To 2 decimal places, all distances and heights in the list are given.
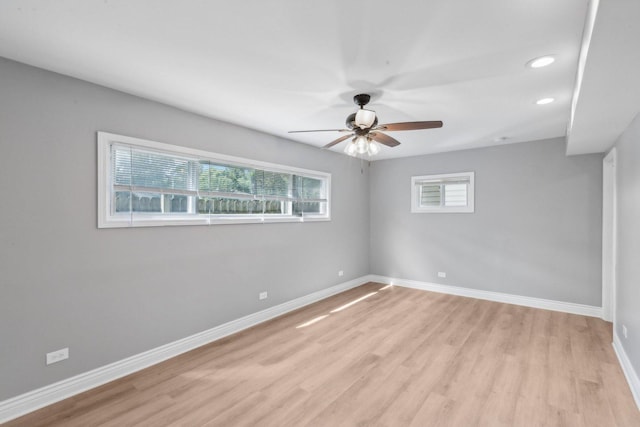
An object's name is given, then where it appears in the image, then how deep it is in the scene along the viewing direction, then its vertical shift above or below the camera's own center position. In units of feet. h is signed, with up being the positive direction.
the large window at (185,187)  8.96 +0.94
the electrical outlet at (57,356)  7.69 -3.74
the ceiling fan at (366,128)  8.94 +2.62
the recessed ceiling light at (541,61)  7.02 +3.64
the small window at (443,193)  17.07 +1.26
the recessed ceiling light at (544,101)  9.62 +3.67
